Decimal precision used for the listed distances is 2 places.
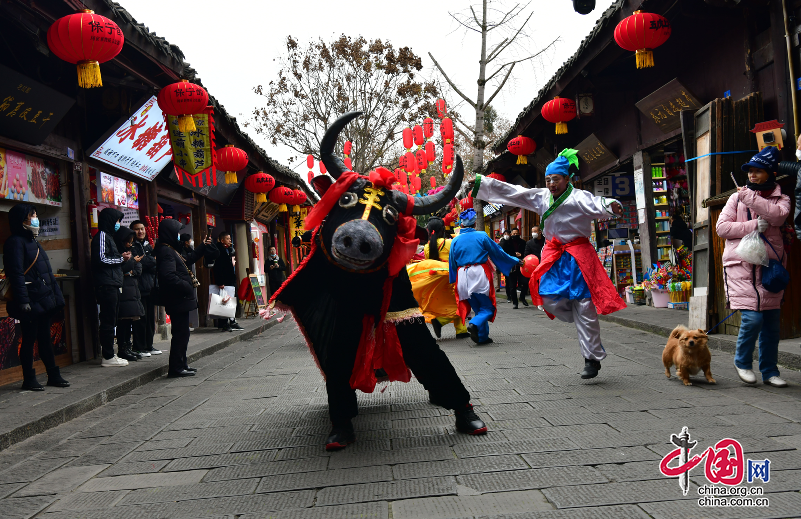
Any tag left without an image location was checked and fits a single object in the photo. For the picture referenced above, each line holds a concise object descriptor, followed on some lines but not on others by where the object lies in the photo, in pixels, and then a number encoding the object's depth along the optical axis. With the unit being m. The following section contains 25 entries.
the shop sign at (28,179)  7.56
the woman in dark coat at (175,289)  7.43
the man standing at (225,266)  12.63
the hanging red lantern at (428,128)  23.78
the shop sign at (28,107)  7.10
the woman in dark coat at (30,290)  6.28
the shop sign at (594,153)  14.67
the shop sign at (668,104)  10.53
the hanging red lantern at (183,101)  9.20
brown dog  5.35
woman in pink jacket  5.19
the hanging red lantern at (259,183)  16.75
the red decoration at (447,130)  18.62
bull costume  4.05
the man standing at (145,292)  9.06
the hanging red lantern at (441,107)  19.06
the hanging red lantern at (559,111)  13.27
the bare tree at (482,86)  22.28
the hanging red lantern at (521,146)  16.95
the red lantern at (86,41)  6.70
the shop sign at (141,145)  9.79
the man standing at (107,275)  8.11
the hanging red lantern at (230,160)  13.08
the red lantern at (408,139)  20.48
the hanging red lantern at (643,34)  8.93
